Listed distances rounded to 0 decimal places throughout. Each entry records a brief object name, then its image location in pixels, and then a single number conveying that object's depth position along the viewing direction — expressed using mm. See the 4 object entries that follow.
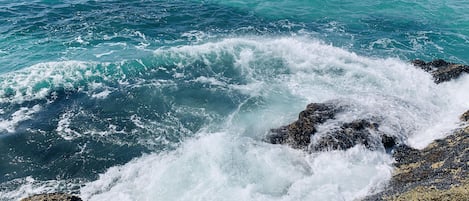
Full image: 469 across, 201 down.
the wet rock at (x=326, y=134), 27400
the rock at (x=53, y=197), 20875
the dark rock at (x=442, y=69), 36969
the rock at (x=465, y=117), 28750
